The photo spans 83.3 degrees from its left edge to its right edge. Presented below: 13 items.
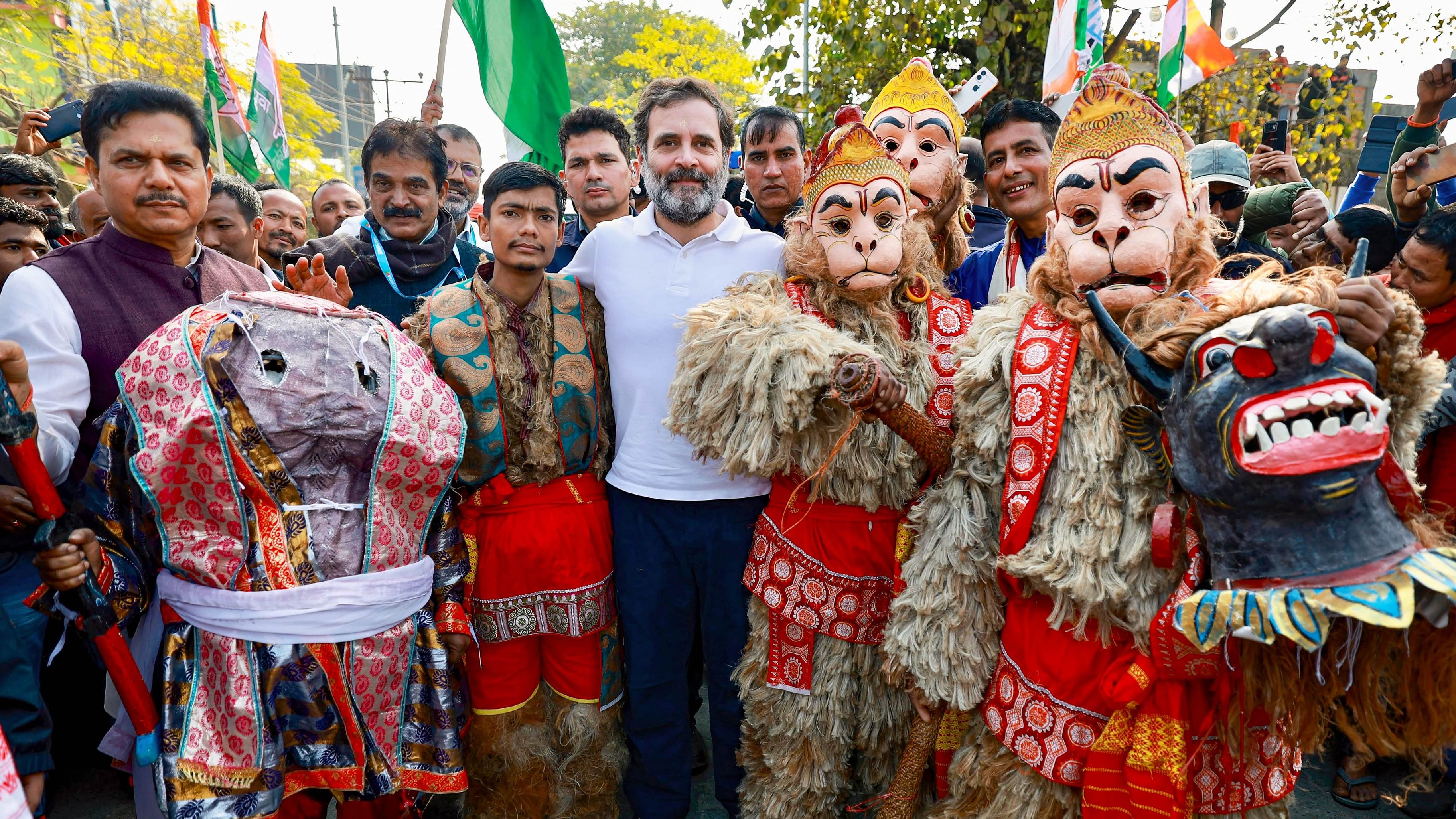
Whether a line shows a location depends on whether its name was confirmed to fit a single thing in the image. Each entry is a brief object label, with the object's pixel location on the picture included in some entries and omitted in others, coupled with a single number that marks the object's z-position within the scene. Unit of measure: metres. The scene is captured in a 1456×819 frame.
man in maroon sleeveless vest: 2.28
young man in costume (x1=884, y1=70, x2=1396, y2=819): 2.01
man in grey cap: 3.92
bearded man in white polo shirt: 2.75
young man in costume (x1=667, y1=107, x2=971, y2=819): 2.41
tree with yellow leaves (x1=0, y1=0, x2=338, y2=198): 10.98
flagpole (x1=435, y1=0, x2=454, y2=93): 4.01
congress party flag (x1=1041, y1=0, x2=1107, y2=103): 5.07
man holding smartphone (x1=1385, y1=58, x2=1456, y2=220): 3.78
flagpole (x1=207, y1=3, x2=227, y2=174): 6.18
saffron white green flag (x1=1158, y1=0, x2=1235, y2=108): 5.66
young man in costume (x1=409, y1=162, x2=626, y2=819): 2.74
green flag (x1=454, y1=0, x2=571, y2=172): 3.97
